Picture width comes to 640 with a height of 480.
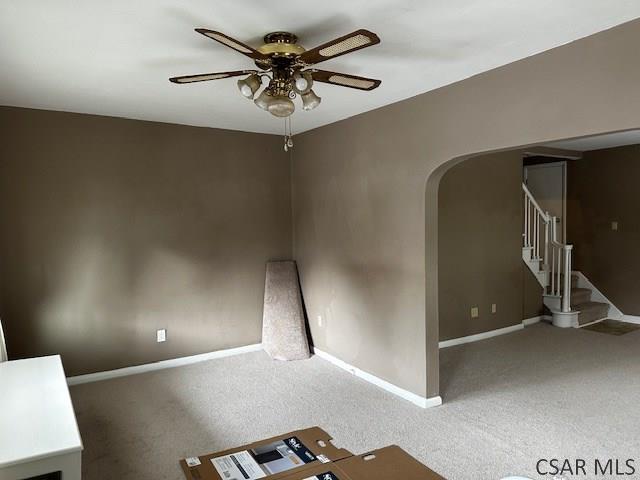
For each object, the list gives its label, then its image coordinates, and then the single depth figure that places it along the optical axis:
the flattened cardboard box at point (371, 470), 1.31
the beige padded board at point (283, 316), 4.84
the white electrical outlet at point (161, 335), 4.53
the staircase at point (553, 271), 6.02
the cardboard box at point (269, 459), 1.34
